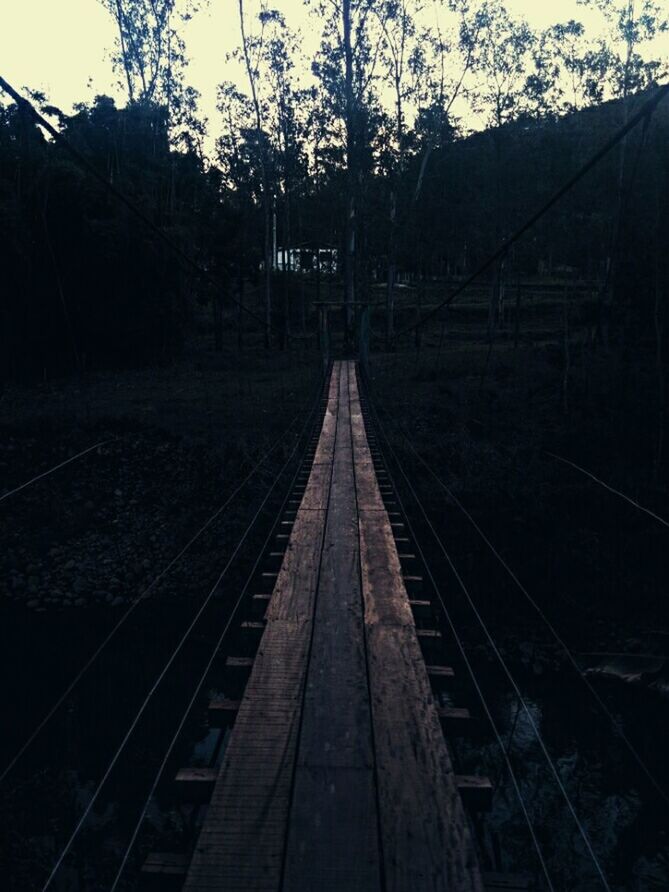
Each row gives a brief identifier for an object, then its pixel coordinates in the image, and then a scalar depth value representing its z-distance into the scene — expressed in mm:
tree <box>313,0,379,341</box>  24016
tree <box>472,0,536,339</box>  23469
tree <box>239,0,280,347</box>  23719
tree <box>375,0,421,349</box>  23875
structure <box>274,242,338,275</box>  30009
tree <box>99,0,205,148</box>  23203
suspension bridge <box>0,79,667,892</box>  1870
